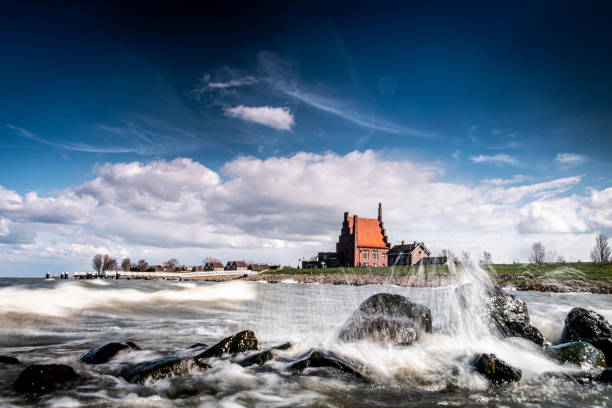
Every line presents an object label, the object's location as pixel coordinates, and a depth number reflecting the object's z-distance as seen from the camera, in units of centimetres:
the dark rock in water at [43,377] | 569
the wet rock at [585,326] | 895
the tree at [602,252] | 8550
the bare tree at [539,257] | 9322
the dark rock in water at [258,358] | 718
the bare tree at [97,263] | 12694
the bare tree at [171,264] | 14773
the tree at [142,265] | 13969
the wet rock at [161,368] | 620
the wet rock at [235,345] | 761
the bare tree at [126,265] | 14338
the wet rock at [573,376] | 659
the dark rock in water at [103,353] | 727
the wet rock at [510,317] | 927
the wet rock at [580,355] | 735
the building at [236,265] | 14162
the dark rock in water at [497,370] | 640
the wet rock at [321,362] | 685
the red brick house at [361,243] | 9000
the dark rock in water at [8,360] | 723
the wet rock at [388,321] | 884
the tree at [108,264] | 12900
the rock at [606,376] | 658
